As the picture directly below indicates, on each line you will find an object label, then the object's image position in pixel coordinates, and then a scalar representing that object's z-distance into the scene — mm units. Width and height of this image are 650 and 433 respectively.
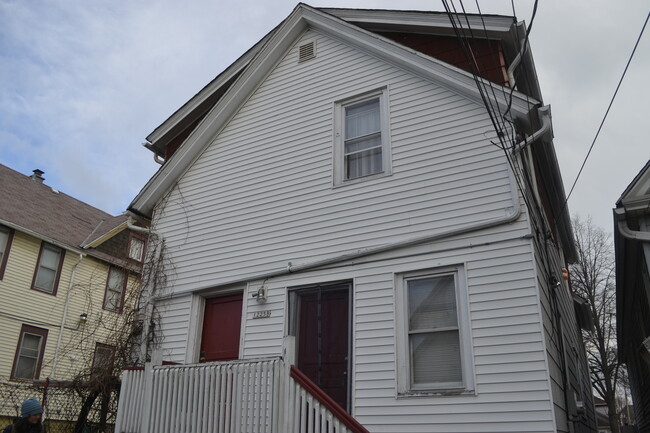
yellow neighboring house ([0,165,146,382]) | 17141
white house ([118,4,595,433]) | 6273
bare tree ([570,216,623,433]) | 26005
